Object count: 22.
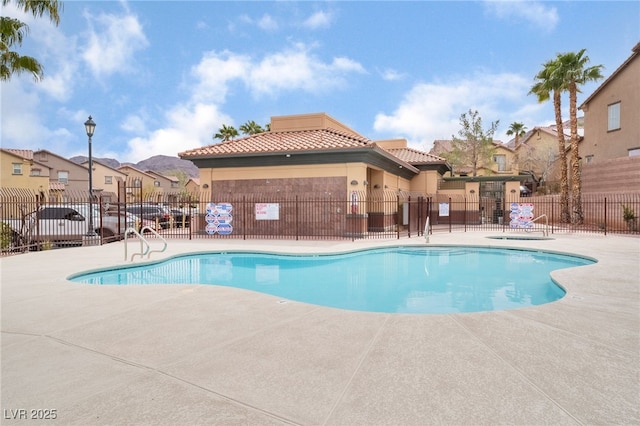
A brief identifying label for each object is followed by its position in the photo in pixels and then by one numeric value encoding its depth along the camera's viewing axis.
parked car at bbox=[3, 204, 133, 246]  13.76
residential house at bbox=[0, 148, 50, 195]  37.69
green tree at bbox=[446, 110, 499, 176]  38.06
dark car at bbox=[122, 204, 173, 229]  24.29
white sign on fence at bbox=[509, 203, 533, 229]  20.52
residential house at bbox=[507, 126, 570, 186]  40.25
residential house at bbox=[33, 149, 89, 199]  47.53
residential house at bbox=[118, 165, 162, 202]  59.22
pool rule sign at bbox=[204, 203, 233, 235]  18.23
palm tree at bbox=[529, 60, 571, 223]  24.55
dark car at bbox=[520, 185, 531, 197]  41.68
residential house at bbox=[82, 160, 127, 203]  53.09
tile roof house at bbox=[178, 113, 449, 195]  17.72
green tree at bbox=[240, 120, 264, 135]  38.69
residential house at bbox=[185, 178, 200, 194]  70.47
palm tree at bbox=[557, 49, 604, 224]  23.19
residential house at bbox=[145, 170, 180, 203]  64.56
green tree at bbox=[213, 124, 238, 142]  38.31
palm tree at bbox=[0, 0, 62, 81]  14.72
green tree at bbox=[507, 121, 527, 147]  52.47
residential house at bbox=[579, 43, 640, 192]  22.41
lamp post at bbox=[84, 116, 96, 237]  14.93
